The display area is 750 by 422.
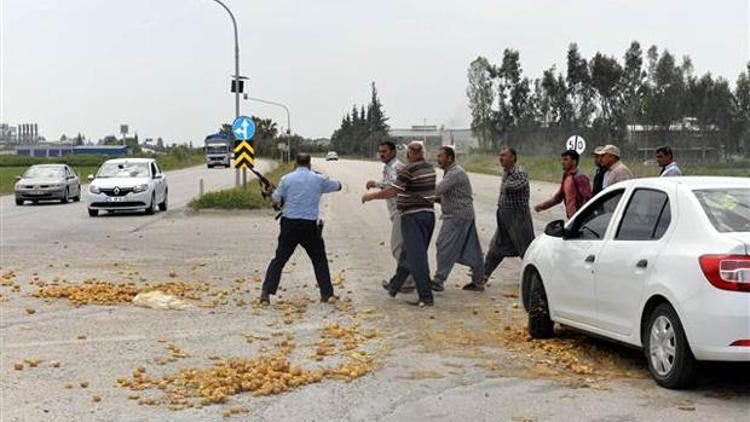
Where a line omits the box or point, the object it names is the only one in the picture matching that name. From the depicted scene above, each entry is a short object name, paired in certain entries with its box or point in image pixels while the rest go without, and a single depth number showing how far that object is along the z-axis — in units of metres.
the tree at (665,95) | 51.97
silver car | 33.22
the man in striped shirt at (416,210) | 10.62
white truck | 89.56
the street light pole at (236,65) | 30.11
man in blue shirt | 10.84
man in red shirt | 12.00
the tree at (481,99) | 88.44
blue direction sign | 27.95
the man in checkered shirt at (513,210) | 12.01
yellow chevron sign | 28.06
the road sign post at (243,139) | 27.95
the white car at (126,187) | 26.28
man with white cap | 11.55
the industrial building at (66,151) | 132.15
